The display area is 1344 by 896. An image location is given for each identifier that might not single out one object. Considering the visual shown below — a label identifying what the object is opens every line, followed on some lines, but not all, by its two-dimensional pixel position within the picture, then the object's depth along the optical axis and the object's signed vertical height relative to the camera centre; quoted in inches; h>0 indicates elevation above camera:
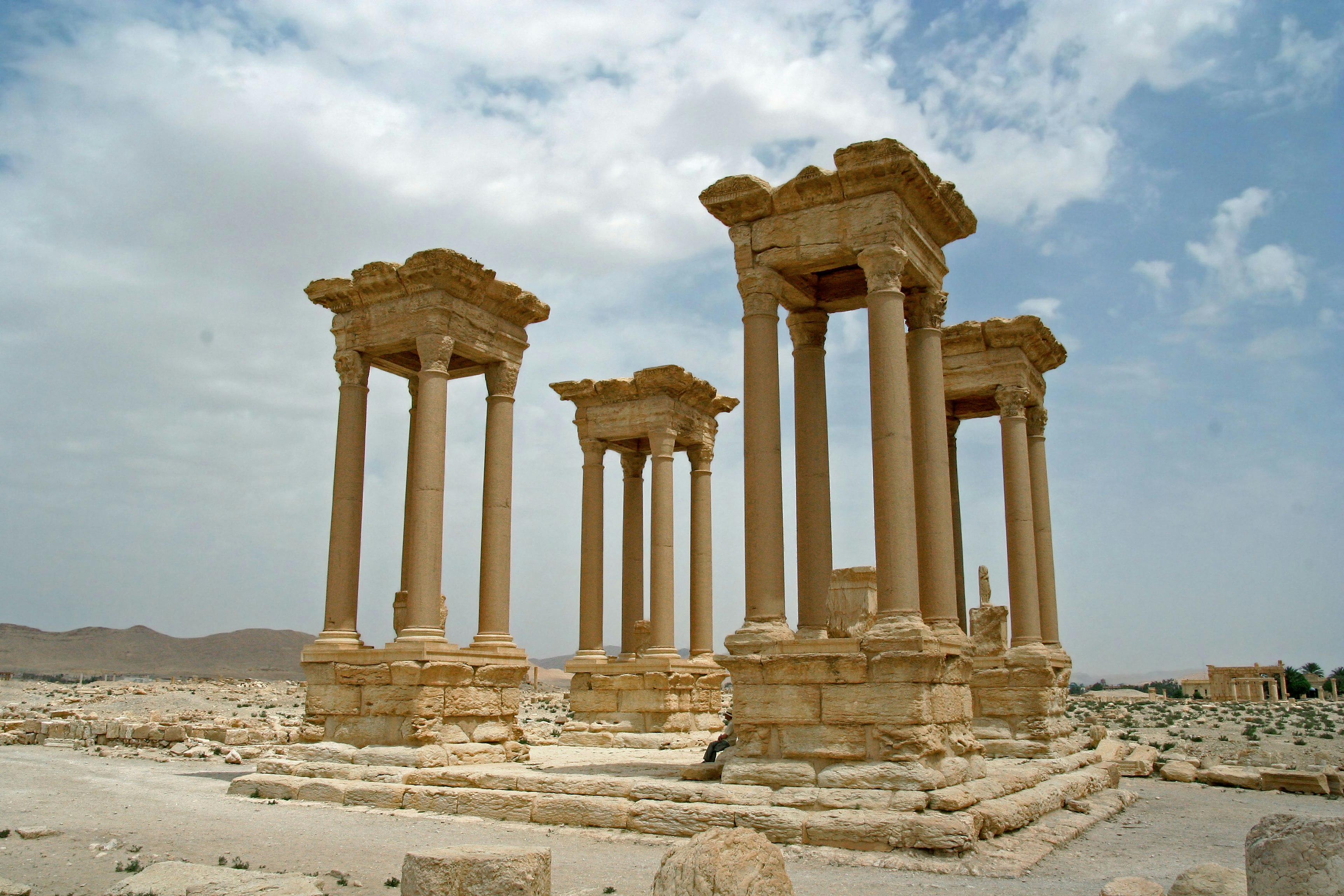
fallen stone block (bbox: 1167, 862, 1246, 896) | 290.7 -72.3
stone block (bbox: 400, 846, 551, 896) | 268.4 -63.4
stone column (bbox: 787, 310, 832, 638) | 579.5 +94.4
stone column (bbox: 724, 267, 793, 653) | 525.3 +97.1
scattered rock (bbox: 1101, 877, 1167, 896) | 285.0 -72.2
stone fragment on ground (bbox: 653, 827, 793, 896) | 253.9 -59.5
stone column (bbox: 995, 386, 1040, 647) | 778.8 +94.2
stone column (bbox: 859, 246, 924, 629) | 490.9 +98.3
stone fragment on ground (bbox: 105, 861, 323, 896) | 294.5 -73.5
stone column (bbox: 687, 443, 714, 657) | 984.9 +84.1
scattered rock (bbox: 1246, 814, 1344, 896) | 251.6 -56.9
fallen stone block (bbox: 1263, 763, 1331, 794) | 650.8 -95.8
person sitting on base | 531.2 -57.5
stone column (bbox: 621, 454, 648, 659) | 1045.8 +94.1
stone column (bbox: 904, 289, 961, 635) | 540.1 +74.2
